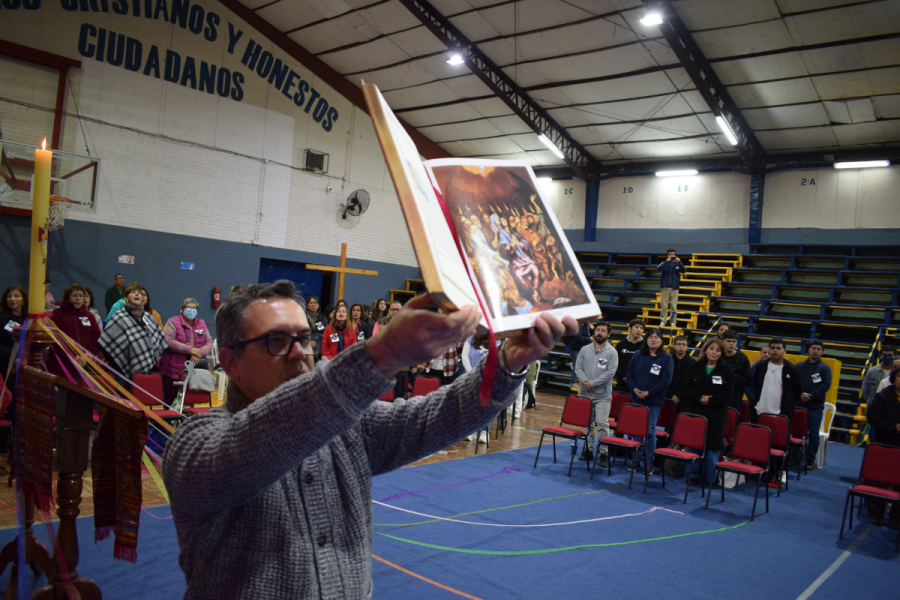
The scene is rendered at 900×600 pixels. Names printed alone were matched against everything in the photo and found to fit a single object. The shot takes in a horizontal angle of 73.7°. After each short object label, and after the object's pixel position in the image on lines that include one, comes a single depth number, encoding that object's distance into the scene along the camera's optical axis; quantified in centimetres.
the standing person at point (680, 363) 703
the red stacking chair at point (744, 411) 736
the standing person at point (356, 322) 838
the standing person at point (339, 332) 811
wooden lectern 250
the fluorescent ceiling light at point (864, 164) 1266
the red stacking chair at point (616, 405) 746
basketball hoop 862
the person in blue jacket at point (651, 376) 671
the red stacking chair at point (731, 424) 691
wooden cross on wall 1320
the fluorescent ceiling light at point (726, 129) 1167
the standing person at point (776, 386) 708
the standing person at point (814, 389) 775
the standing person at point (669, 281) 1268
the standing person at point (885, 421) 557
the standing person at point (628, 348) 768
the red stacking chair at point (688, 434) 603
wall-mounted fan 1390
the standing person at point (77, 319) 567
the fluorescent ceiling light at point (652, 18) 929
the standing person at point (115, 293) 995
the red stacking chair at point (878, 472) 504
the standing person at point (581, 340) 821
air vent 1335
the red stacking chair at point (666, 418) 713
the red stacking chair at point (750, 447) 570
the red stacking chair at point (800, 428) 722
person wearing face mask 611
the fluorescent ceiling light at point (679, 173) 1491
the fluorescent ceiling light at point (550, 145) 1386
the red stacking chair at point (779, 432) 655
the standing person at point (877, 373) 832
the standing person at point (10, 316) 526
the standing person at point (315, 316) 863
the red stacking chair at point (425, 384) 684
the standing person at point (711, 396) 630
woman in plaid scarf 563
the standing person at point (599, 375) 685
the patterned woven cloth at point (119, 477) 221
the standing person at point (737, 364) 701
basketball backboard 802
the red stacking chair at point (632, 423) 639
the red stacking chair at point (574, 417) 657
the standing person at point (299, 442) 86
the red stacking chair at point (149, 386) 534
